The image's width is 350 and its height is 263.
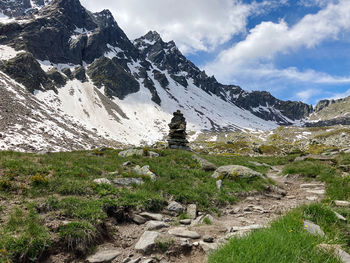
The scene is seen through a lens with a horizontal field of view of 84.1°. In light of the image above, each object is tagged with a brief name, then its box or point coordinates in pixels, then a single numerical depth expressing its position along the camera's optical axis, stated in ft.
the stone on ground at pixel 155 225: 24.72
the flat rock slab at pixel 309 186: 42.74
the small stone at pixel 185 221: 26.97
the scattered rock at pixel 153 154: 69.21
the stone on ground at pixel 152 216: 27.55
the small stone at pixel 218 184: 40.03
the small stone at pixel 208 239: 20.68
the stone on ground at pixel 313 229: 15.48
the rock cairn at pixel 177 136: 120.98
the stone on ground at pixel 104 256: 18.86
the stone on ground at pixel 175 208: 30.35
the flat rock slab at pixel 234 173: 47.44
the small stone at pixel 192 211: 29.24
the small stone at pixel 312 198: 34.58
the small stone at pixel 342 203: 27.35
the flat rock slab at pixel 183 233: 22.09
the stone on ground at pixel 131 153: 68.73
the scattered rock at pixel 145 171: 42.19
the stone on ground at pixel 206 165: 57.00
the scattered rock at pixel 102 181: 34.06
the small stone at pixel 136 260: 18.40
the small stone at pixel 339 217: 20.97
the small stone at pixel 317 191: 37.78
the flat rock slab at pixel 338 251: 12.30
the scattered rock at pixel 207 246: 18.55
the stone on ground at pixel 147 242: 20.07
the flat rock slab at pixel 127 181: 36.99
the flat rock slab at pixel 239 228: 20.41
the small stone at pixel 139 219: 26.53
